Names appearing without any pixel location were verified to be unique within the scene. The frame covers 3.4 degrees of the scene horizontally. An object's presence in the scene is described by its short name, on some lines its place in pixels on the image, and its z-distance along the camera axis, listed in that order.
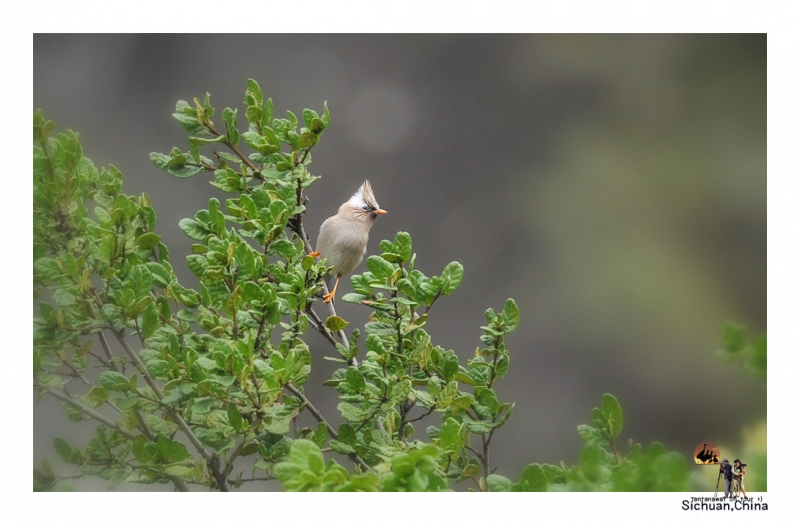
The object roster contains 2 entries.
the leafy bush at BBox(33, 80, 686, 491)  11.01
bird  11.28
